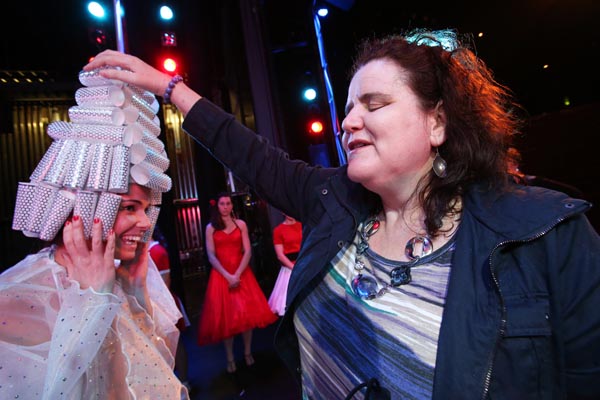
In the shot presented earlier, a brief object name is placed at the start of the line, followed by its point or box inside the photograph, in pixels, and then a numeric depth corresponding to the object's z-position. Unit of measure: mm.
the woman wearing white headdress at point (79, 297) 918
